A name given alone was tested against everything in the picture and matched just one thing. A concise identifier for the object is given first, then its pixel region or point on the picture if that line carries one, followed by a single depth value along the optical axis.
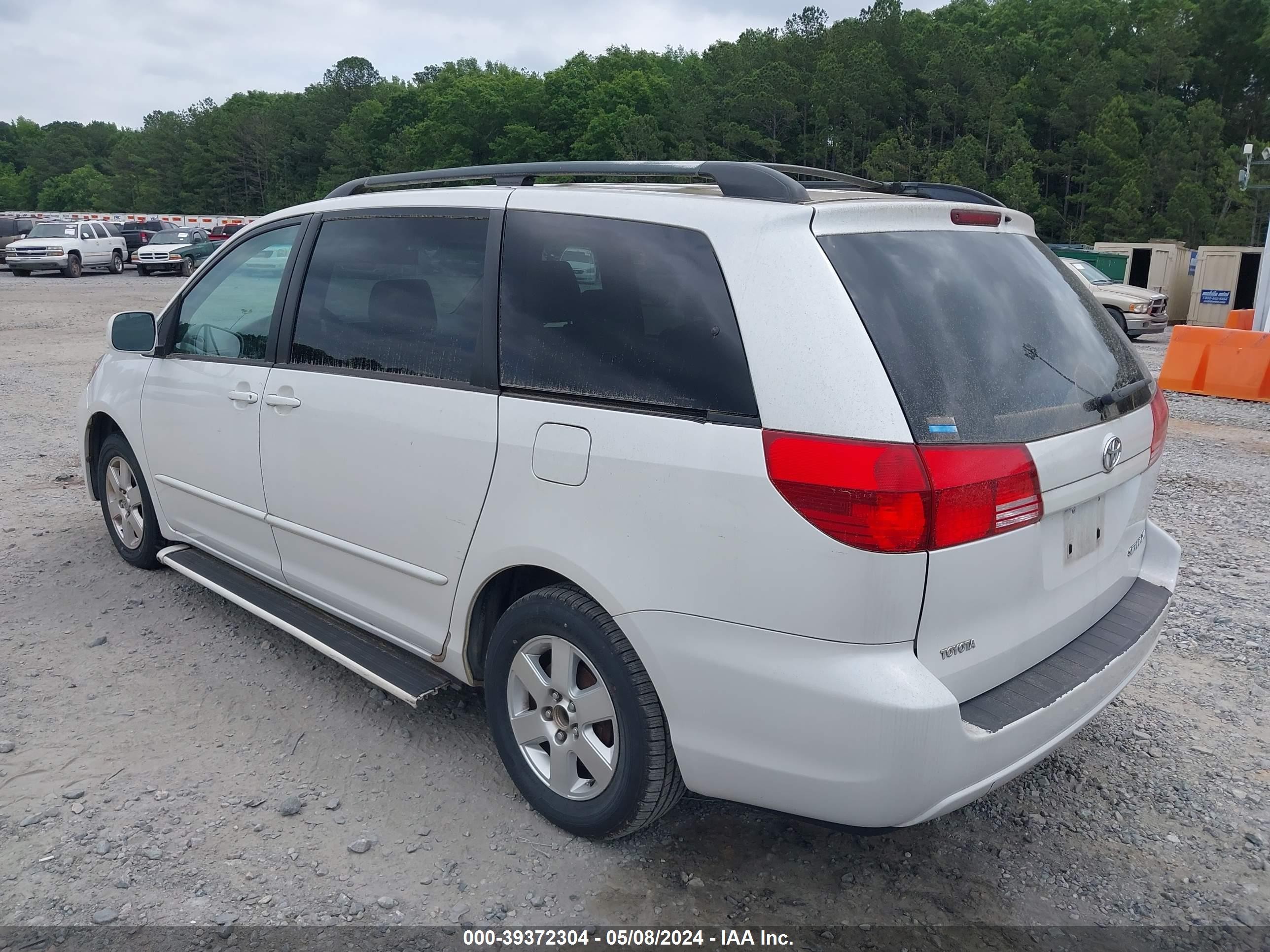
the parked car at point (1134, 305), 19.95
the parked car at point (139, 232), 41.50
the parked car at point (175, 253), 35.31
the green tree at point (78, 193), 116.25
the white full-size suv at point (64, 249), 32.69
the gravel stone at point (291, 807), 3.13
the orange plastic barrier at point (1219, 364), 12.27
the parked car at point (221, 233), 42.88
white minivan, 2.32
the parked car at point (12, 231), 36.81
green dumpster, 27.27
